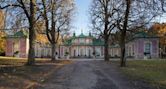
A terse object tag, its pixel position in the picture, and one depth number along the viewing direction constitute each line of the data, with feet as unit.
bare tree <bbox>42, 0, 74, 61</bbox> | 56.20
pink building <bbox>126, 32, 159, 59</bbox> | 94.26
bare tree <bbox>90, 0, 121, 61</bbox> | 63.97
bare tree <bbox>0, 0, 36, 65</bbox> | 37.52
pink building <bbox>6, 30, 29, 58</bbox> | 96.36
